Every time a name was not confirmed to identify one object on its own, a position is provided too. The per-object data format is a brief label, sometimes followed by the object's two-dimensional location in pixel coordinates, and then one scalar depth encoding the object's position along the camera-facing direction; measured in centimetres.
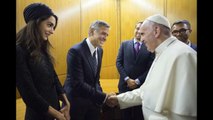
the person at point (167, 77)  130
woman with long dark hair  128
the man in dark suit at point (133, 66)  215
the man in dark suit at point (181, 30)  165
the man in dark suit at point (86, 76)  178
